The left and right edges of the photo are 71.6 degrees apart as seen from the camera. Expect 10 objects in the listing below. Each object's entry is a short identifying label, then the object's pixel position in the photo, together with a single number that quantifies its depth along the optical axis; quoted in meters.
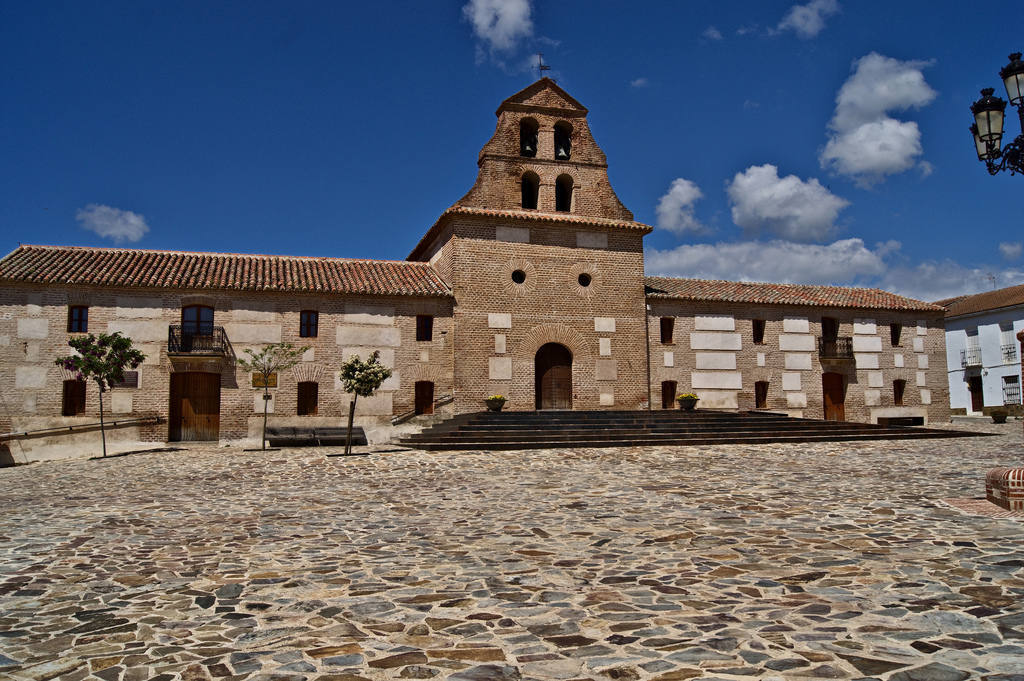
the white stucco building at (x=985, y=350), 36.28
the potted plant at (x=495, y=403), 21.55
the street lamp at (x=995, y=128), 7.41
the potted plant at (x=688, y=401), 22.86
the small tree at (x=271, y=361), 20.83
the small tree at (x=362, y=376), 17.77
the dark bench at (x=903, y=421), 26.50
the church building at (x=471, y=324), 20.58
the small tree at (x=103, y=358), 18.34
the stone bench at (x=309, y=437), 19.55
